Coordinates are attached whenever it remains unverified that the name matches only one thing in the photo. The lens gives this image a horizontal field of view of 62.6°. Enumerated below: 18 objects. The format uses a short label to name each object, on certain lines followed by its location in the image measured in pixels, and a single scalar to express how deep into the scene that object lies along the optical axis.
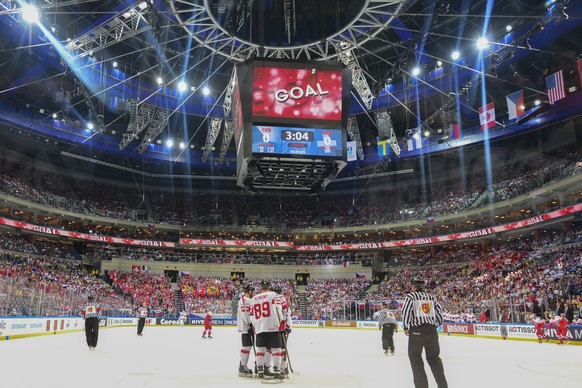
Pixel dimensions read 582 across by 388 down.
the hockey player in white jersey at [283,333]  9.45
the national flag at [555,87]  25.12
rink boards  20.86
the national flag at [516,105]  27.72
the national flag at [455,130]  32.19
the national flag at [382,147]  36.41
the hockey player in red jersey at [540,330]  22.19
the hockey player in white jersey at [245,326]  10.01
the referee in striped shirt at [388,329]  15.88
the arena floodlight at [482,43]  24.03
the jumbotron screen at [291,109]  16.98
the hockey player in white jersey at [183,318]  39.19
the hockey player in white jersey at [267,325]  9.23
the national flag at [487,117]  28.28
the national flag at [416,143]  36.97
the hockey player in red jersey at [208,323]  24.99
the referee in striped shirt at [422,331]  7.15
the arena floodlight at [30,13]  19.61
